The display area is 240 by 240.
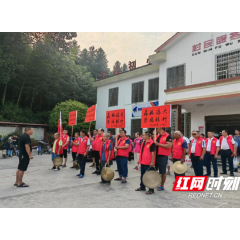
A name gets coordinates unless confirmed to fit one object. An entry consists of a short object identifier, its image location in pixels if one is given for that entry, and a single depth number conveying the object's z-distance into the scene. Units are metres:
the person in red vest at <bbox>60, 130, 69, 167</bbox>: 10.09
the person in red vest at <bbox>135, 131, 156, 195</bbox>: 5.84
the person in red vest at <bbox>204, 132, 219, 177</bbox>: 8.39
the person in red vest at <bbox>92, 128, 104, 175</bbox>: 9.05
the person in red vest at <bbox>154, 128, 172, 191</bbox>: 6.13
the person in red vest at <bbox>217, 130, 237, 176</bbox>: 8.62
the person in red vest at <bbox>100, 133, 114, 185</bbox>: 7.15
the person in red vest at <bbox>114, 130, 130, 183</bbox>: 7.07
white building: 12.19
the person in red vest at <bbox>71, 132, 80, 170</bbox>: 9.78
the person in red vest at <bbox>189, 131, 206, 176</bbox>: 7.35
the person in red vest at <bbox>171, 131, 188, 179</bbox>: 7.02
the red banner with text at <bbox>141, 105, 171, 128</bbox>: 6.62
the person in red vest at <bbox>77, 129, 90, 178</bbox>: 8.01
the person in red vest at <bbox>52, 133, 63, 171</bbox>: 9.85
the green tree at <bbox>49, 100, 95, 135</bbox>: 21.97
